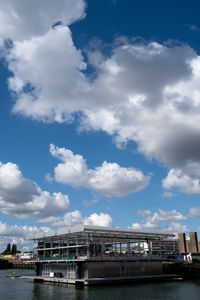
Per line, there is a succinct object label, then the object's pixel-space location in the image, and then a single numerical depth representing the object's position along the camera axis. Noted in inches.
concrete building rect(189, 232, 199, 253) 4184.3
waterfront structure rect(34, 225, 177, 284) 2477.9
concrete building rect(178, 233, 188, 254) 4114.2
